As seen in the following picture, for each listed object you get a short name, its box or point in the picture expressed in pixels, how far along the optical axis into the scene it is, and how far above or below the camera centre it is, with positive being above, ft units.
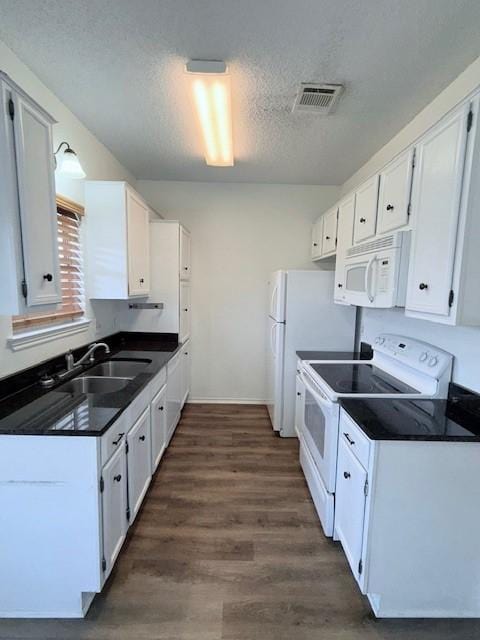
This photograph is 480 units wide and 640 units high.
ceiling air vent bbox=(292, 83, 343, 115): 6.09 +3.95
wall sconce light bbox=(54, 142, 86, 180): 6.26 +2.38
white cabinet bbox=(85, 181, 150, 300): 8.01 +1.16
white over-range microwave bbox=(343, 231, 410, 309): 5.57 +0.37
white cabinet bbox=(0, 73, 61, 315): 4.11 +1.14
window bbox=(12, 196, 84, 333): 7.04 +0.43
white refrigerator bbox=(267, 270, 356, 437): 9.86 -1.19
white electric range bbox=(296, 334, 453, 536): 5.81 -2.01
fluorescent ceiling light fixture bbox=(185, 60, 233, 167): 5.49 +3.81
